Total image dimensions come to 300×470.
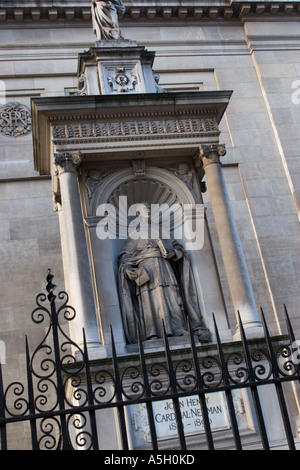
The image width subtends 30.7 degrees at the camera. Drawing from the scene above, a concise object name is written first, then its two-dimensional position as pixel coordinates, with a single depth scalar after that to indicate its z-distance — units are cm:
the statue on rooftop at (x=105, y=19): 998
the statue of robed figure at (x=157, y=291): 781
